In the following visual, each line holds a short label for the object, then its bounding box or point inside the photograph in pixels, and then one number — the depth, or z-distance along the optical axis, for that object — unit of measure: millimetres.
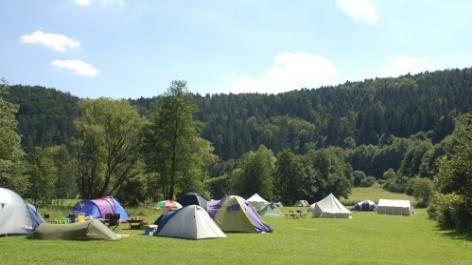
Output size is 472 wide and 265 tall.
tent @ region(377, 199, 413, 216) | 54156
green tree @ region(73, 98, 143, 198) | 44156
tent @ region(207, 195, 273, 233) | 24922
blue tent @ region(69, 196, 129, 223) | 27797
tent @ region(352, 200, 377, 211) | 67469
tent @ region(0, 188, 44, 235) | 19797
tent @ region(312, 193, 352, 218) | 44188
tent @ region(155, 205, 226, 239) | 20734
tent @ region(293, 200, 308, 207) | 77844
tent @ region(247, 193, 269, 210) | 56366
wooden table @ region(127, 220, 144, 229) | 24938
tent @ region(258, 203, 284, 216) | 45625
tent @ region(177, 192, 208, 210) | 31594
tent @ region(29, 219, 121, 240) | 18422
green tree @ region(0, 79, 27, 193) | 29406
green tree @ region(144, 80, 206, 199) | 41344
